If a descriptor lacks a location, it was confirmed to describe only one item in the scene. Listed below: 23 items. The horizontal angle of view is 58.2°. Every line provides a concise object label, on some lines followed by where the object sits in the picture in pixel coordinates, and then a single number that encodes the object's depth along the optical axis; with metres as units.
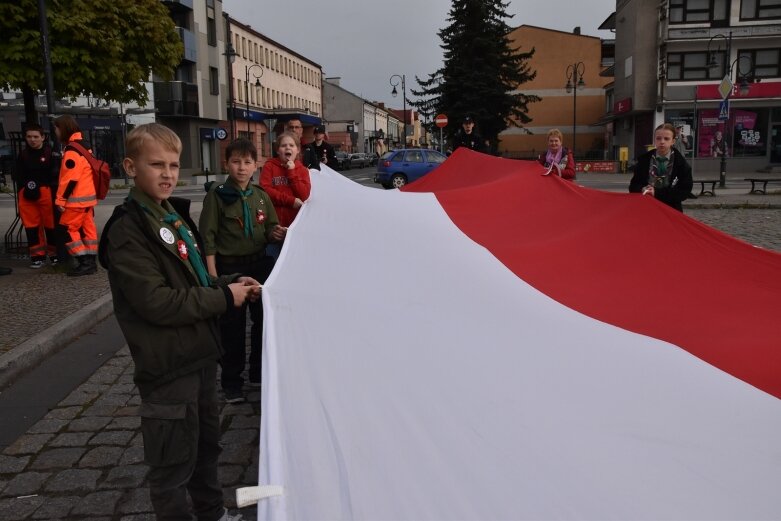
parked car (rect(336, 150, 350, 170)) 54.84
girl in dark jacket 6.92
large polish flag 1.96
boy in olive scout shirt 4.25
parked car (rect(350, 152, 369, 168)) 58.94
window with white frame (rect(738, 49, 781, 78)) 38.25
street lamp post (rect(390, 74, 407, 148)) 49.73
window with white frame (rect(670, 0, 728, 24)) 38.69
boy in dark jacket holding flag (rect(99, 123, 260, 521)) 2.49
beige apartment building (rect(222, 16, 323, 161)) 54.47
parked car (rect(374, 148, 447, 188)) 25.30
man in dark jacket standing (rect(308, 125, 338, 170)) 9.41
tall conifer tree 43.66
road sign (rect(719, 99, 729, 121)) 21.88
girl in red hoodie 5.11
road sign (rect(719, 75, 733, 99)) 21.64
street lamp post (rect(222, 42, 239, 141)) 35.71
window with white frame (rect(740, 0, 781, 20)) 38.41
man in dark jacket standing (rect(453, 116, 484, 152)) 11.29
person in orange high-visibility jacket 8.33
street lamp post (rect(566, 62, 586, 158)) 55.66
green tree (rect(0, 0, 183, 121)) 9.23
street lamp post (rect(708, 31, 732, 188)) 24.50
